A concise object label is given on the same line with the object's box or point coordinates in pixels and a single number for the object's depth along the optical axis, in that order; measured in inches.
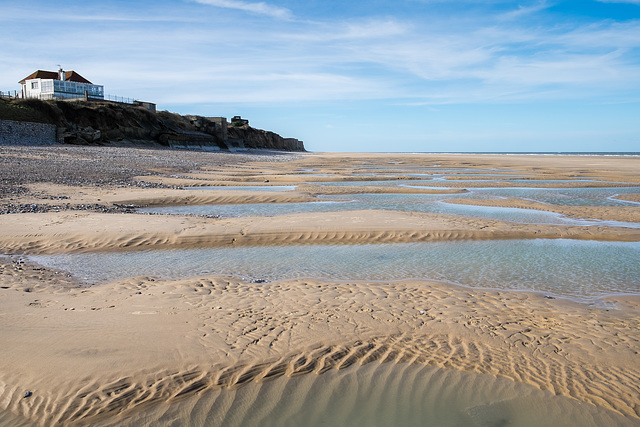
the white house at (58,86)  2285.9
